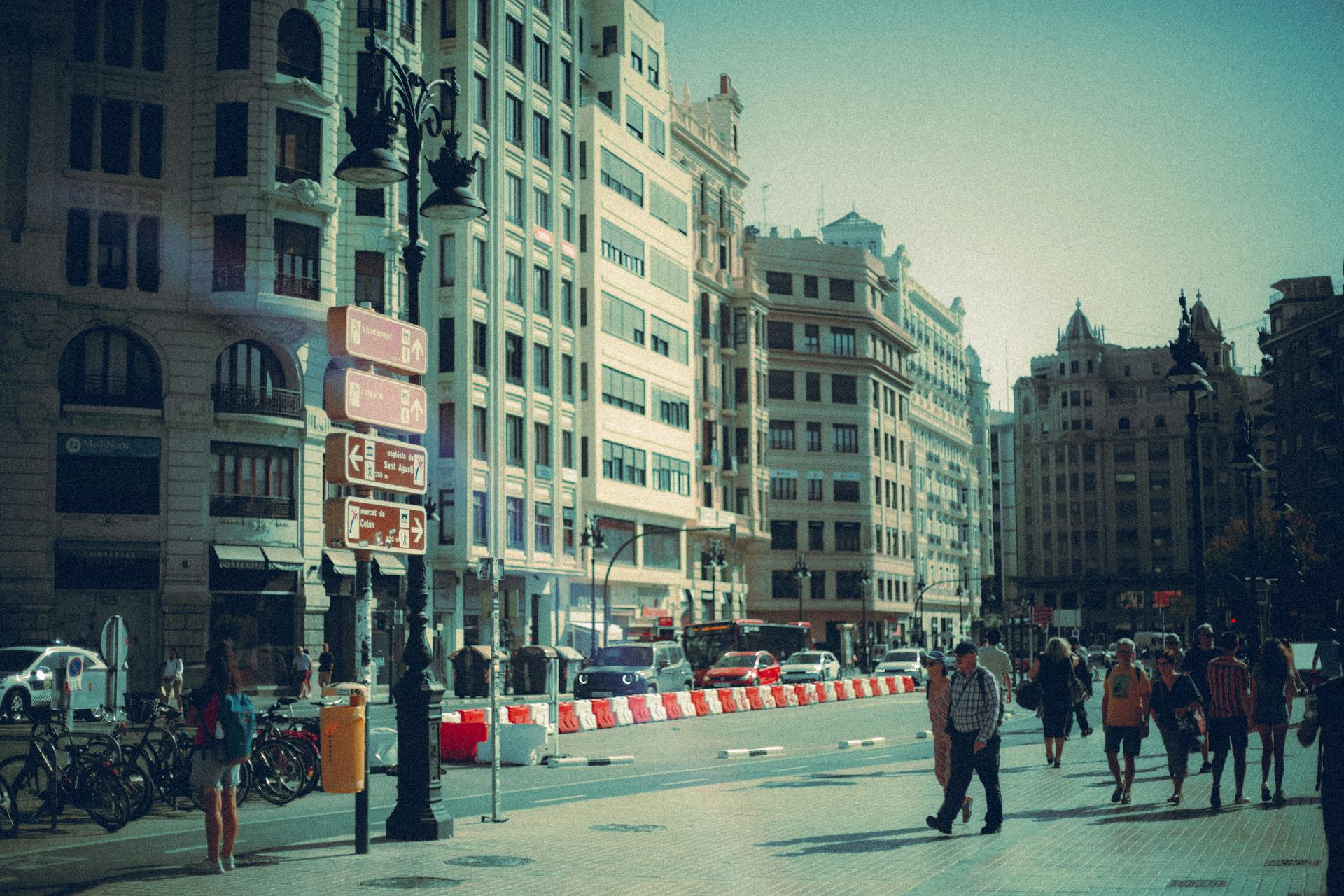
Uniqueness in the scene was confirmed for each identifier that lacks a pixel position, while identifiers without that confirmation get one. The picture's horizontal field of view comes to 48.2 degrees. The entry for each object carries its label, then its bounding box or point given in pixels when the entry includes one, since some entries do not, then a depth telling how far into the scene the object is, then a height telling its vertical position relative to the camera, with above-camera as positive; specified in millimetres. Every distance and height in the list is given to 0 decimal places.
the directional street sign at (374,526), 13078 +582
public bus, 60719 -2103
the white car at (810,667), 52250 -2835
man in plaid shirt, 13430 -1374
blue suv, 41062 -2301
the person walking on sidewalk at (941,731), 14172 -1378
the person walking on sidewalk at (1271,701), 15867 -1257
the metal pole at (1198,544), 24422 +658
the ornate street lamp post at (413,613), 13516 -214
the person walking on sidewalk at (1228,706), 15516 -1262
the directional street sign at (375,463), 13234 +1155
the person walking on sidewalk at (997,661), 23781 -1201
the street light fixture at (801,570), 81500 +892
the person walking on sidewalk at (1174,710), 16000 -1369
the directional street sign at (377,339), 13367 +2300
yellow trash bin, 12578 -1326
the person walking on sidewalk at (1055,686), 19969 -1357
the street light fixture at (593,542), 53469 +1788
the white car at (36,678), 32625 -1864
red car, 47031 -2634
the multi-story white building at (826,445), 98688 +9518
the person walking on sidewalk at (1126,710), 15773 -1323
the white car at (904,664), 55469 -2932
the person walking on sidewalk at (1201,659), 17688 -897
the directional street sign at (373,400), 13188 +1715
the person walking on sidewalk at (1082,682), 25997 -1773
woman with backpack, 11953 -1251
